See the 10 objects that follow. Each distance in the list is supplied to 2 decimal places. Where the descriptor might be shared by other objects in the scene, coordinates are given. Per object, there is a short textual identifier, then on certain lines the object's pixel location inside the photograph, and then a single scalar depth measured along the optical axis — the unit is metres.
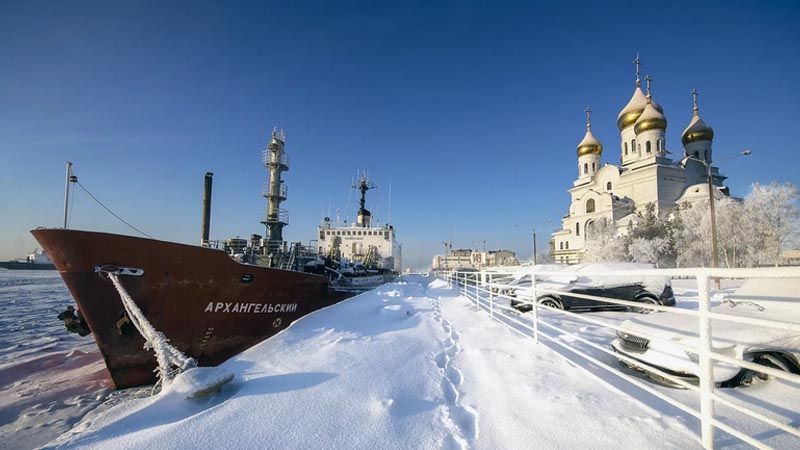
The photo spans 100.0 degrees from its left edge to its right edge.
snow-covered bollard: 3.51
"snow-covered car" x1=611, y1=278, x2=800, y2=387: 2.81
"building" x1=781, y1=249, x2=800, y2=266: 28.27
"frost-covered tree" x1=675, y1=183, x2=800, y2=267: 25.75
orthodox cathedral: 41.69
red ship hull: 6.01
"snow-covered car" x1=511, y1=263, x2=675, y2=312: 8.85
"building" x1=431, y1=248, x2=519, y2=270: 98.26
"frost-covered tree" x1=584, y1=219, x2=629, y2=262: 34.47
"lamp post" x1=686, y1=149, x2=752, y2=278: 14.99
